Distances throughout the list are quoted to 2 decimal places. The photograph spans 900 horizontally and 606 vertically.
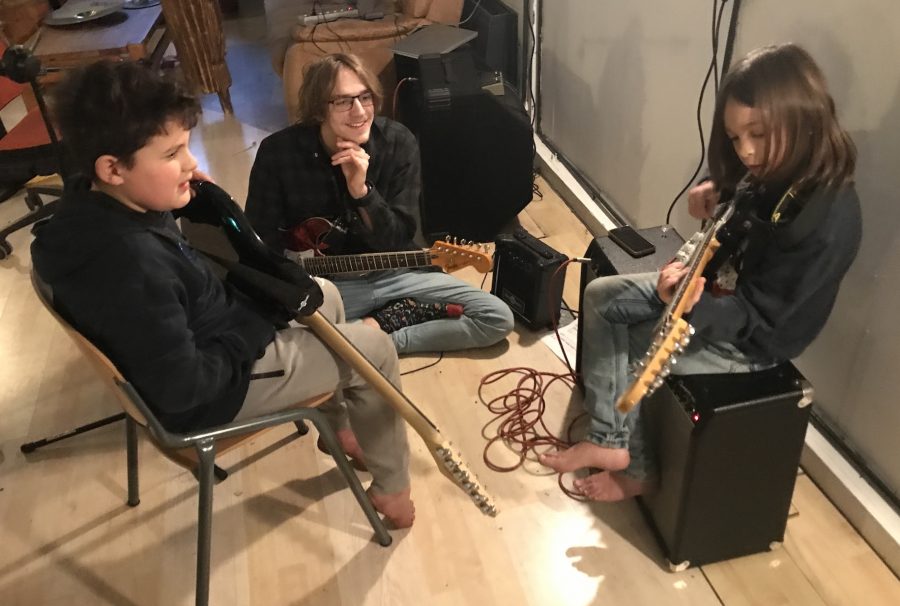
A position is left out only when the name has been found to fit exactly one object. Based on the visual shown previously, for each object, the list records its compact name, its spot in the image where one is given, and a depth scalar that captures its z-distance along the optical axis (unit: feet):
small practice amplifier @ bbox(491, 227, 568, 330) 6.84
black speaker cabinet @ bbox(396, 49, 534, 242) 8.16
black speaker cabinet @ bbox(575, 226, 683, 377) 5.59
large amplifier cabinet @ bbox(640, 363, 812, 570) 4.36
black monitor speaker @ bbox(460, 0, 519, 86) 10.09
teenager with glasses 6.09
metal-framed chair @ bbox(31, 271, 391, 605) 3.72
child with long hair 4.17
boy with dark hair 3.73
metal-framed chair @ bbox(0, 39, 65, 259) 7.14
